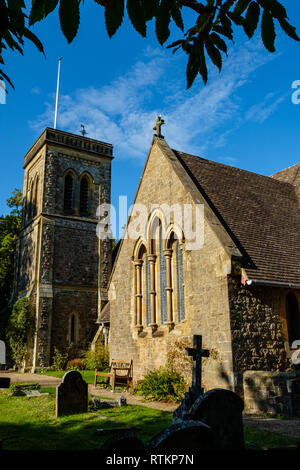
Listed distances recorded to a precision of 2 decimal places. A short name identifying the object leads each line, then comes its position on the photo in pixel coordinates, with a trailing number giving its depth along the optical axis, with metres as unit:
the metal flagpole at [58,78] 32.62
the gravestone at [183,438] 3.35
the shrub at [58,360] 23.92
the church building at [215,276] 10.29
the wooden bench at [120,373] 13.84
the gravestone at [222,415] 4.93
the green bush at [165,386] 11.27
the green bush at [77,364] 22.23
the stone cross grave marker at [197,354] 8.60
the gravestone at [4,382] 8.07
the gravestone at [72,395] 9.16
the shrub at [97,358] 19.50
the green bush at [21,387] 12.91
